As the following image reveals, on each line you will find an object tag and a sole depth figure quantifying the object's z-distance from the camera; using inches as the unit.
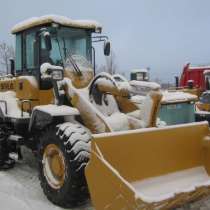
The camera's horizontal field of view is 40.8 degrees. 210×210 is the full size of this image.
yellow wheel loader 122.7
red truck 429.3
